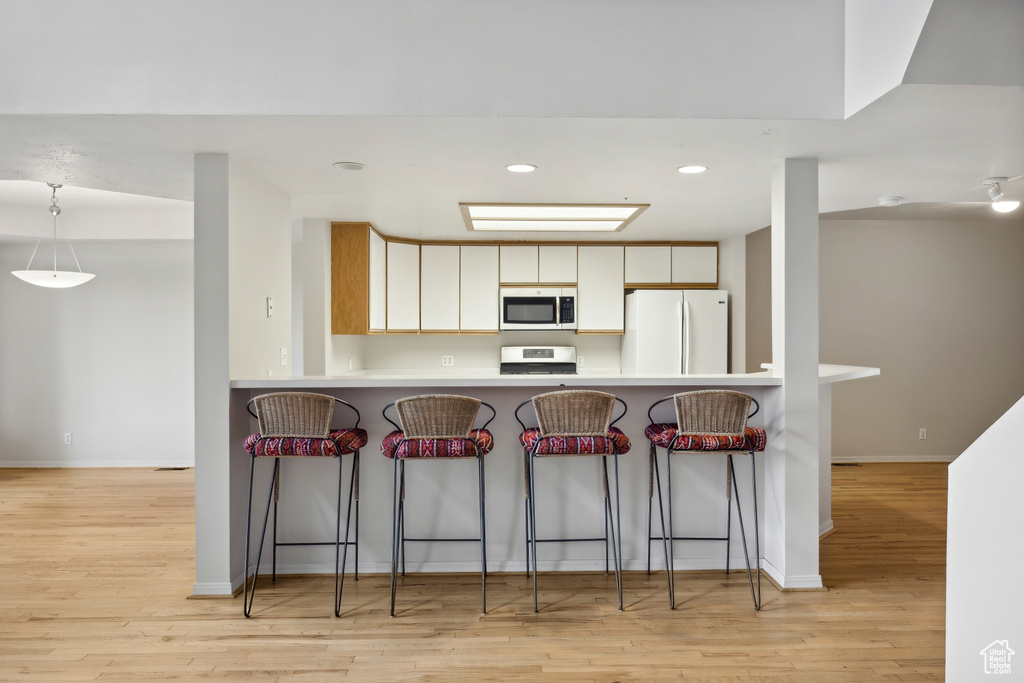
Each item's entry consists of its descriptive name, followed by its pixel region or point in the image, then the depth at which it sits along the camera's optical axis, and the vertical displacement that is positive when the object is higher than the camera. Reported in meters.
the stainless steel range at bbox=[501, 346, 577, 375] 6.06 -0.23
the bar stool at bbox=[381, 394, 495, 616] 2.76 -0.40
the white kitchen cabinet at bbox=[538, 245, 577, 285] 5.82 +0.65
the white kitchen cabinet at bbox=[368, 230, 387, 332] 5.18 +0.44
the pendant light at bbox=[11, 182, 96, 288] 4.78 +0.45
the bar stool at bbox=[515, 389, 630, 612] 2.79 -0.40
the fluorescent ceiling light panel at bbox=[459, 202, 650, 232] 4.13 +0.82
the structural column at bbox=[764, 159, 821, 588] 3.15 -0.18
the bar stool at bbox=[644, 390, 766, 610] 2.85 -0.40
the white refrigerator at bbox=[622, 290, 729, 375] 5.46 +0.05
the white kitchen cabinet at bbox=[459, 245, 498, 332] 5.79 +0.43
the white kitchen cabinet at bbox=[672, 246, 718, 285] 5.79 +0.64
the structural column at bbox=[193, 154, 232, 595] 3.02 -0.20
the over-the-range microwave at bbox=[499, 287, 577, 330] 5.77 +0.26
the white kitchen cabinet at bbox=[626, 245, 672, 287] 5.80 +0.64
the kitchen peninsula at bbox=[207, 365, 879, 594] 3.31 -0.85
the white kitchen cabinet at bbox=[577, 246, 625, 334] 5.82 +0.44
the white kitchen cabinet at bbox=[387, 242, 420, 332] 5.58 +0.43
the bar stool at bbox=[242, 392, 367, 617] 2.83 -0.41
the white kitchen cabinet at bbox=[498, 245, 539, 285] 5.83 +0.65
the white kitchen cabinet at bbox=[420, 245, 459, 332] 5.76 +0.52
